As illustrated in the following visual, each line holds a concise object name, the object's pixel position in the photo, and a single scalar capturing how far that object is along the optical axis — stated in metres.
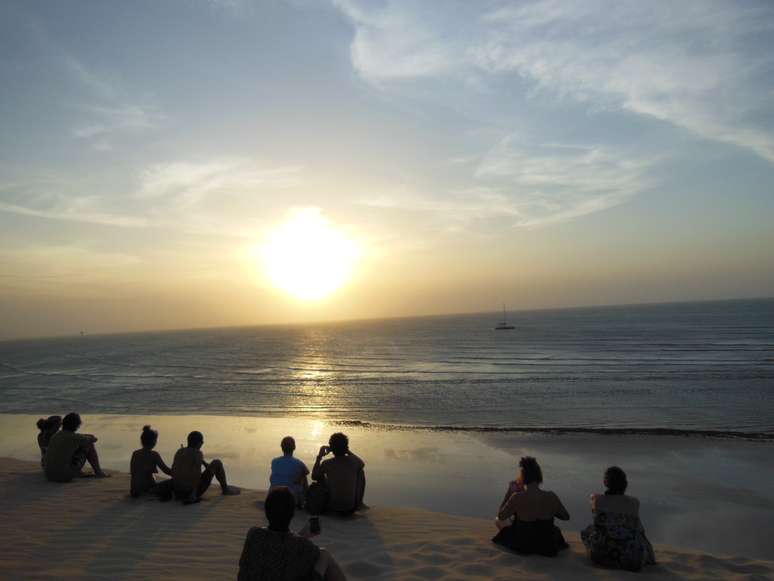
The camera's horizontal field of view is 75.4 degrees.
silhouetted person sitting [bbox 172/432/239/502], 8.44
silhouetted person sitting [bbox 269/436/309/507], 8.06
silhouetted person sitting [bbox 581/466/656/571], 5.94
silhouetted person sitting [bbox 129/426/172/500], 8.55
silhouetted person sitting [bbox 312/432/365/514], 7.88
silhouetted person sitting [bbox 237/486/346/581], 3.93
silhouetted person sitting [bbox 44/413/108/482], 9.59
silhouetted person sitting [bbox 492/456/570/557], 6.38
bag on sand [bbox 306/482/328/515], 7.82
